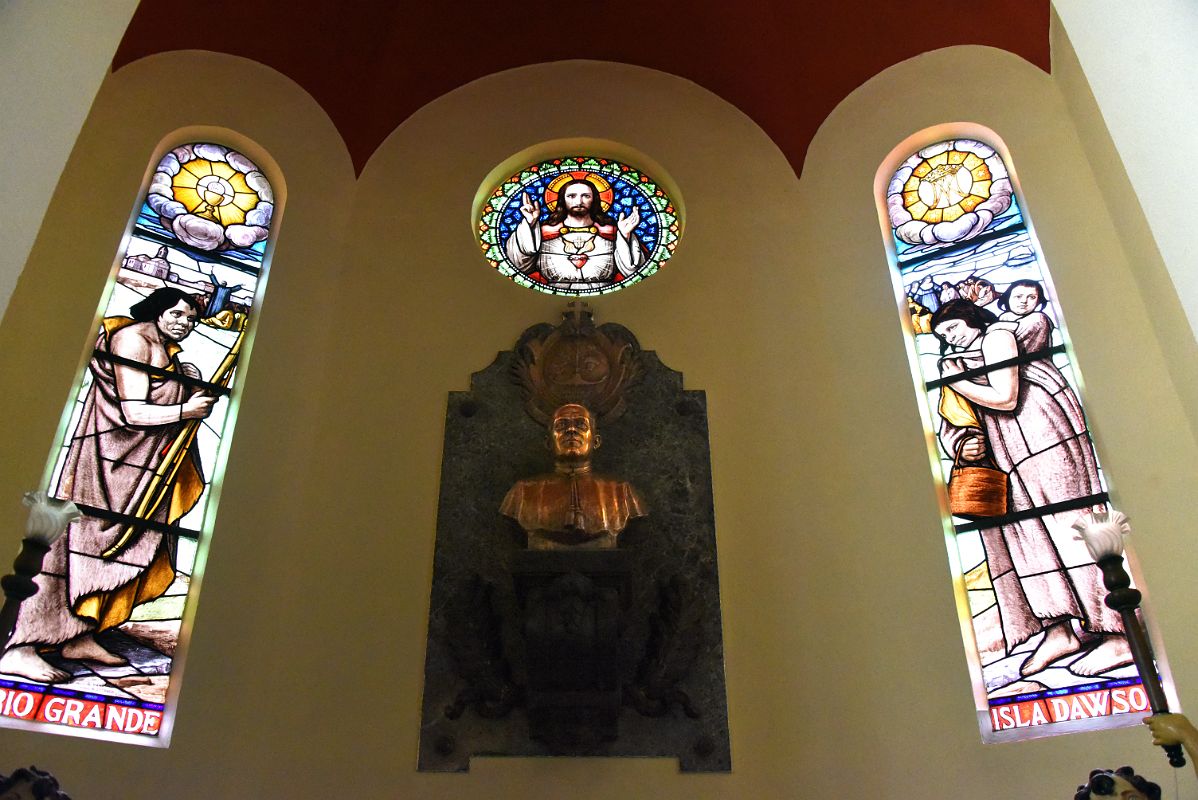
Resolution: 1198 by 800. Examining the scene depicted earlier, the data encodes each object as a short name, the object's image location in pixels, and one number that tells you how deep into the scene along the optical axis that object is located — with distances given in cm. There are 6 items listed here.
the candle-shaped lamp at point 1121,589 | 372
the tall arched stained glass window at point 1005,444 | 497
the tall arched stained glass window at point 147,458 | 486
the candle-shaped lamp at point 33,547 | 348
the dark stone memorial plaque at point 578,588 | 497
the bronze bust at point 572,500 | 520
